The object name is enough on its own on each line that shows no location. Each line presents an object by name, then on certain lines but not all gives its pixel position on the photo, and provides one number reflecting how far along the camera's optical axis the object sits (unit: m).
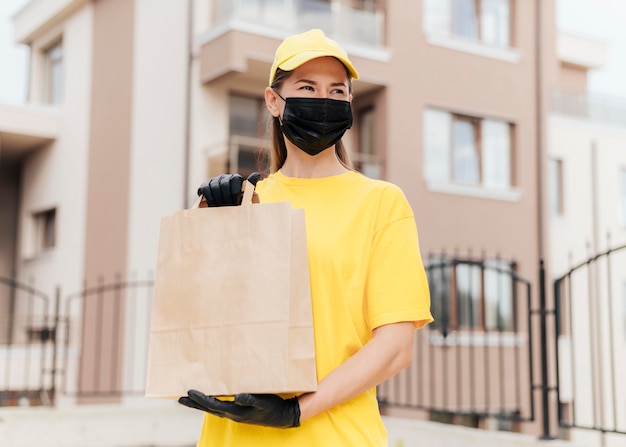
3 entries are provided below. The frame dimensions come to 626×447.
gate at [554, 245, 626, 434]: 18.11
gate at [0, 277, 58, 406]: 11.63
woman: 1.79
